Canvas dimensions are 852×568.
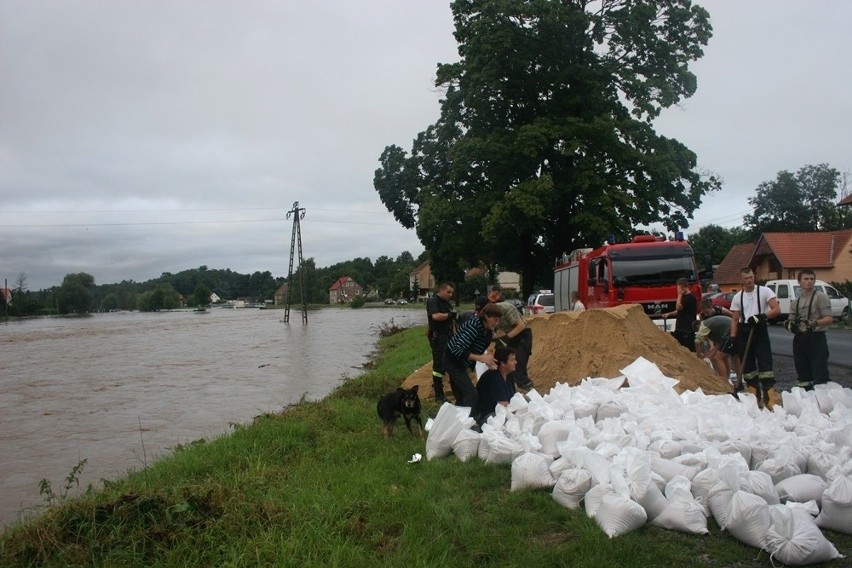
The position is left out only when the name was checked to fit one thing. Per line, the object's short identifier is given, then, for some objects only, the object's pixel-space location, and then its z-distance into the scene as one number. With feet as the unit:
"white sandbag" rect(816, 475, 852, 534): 13.51
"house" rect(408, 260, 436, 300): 387.04
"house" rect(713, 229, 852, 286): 134.51
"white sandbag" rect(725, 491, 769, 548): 13.05
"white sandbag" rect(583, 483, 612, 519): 14.46
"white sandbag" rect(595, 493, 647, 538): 13.71
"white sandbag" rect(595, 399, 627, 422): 21.22
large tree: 79.20
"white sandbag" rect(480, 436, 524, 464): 18.70
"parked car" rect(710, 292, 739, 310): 88.43
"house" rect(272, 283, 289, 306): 435.94
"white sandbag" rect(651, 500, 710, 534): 13.83
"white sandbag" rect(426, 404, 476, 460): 20.44
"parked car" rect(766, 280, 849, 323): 88.87
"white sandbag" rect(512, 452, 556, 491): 16.60
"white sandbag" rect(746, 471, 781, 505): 14.35
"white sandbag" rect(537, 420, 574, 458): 18.24
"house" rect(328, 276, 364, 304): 484.33
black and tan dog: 23.94
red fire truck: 49.16
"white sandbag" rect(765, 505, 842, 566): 12.35
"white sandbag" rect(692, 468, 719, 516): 14.62
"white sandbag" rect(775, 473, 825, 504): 14.79
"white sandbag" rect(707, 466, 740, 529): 13.98
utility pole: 177.06
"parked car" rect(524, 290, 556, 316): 79.66
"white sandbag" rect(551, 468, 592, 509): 15.37
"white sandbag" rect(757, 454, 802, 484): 15.62
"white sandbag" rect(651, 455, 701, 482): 15.55
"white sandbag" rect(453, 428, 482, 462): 19.83
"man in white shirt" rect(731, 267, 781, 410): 27.99
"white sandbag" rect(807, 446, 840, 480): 15.71
